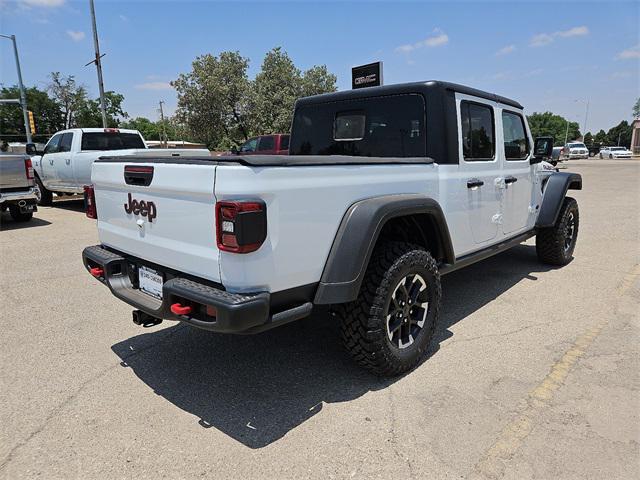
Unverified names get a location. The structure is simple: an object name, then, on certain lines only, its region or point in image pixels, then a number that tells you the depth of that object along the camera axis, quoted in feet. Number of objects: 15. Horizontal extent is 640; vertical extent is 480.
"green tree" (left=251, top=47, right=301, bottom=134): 101.81
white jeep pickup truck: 7.40
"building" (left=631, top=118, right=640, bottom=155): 244.22
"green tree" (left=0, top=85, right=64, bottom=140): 164.86
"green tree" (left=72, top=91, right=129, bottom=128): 159.73
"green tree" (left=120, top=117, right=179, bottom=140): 331.67
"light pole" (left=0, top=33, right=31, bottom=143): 75.72
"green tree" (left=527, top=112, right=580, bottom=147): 385.09
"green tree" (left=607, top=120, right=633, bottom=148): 287.81
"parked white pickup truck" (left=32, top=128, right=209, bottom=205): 33.86
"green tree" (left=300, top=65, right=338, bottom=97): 108.88
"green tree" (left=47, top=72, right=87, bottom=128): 161.38
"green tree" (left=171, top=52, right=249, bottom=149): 103.30
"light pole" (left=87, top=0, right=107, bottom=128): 60.34
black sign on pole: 39.93
